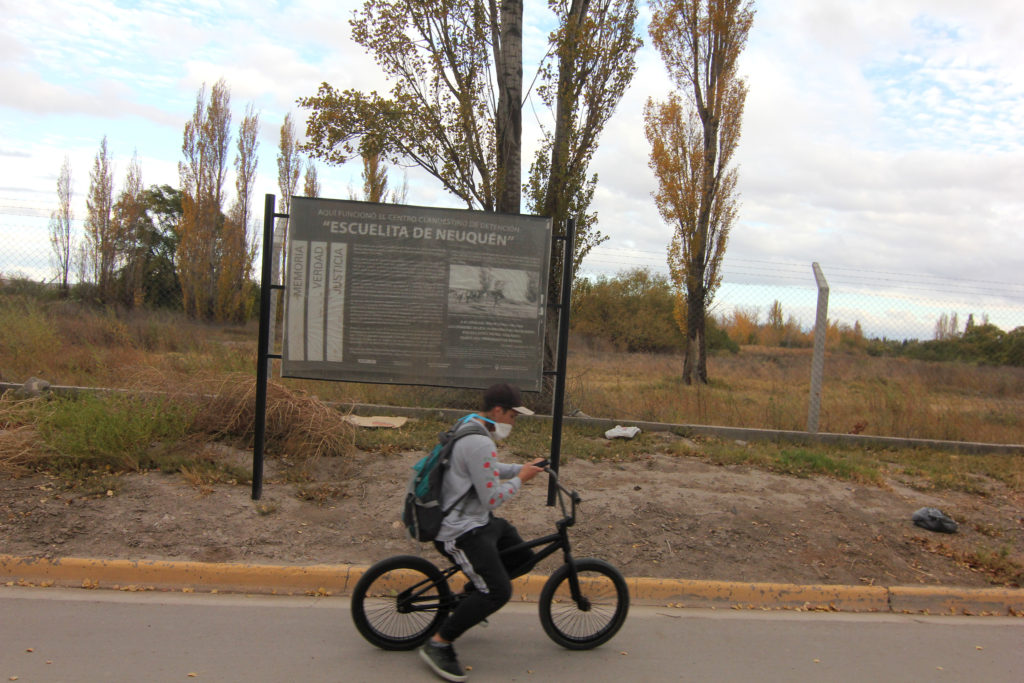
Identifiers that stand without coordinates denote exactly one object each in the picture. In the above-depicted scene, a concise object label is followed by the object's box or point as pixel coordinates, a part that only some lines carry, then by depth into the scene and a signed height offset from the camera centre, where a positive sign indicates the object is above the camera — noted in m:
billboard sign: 5.96 +0.23
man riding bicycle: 3.39 -1.02
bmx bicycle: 3.68 -1.53
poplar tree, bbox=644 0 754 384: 17.27 +5.12
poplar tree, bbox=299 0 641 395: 9.66 +3.02
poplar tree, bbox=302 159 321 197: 33.24 +6.49
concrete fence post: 9.22 -0.18
